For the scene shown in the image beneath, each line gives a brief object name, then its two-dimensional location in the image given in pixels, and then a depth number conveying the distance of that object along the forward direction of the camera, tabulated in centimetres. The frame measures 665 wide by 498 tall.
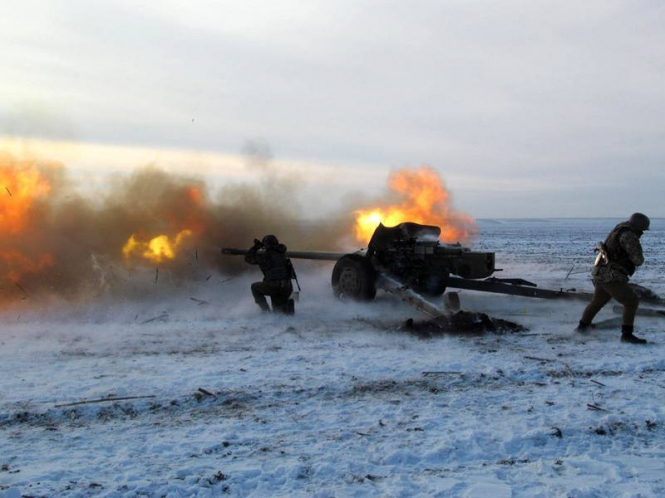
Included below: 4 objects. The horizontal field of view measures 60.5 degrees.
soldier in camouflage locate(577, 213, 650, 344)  735
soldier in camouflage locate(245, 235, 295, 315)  961
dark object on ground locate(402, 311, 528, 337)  788
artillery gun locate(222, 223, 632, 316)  1064
